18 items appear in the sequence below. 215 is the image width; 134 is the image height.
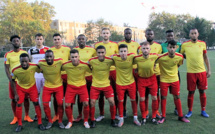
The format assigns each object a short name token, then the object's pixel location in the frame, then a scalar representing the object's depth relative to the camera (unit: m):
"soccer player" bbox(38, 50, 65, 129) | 4.12
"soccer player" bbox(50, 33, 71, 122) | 4.46
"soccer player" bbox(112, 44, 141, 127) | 4.14
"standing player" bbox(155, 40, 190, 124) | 4.17
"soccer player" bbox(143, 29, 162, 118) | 4.52
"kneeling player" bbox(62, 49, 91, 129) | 4.14
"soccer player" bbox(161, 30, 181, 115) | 4.63
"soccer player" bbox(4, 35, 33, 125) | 4.39
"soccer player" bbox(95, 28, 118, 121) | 4.54
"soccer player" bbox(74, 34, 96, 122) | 4.48
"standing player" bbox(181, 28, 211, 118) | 4.43
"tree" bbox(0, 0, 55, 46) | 35.97
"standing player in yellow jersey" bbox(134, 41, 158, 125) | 4.15
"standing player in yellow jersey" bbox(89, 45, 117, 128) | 4.14
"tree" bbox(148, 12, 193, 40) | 51.41
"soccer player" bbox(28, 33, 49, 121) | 4.61
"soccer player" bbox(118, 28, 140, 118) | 4.57
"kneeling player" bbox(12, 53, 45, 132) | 4.06
